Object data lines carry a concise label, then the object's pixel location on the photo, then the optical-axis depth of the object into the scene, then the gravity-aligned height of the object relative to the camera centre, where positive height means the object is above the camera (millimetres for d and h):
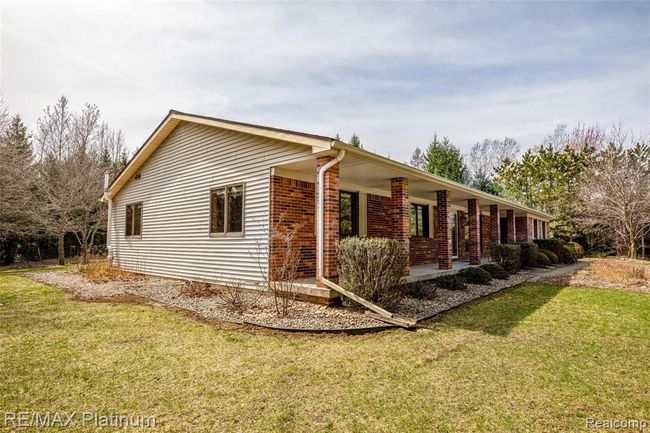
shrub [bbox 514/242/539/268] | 14625 -1071
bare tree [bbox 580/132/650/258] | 19984 +2216
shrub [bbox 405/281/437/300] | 7969 -1387
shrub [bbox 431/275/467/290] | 9312 -1397
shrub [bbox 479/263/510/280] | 11376 -1331
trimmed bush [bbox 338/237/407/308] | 6375 -703
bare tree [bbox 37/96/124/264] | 19453 +3606
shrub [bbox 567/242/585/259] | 19969 -1153
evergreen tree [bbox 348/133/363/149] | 37375 +9746
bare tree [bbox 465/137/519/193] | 39969 +8674
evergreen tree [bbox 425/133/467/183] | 34094 +6785
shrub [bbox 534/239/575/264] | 18109 -926
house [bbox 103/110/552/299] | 7457 +839
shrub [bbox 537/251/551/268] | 15531 -1318
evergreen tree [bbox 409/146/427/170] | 43000 +9080
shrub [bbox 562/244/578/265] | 18250 -1300
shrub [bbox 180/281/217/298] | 8438 -1455
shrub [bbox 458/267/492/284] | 10423 -1355
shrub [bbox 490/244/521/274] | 12677 -965
